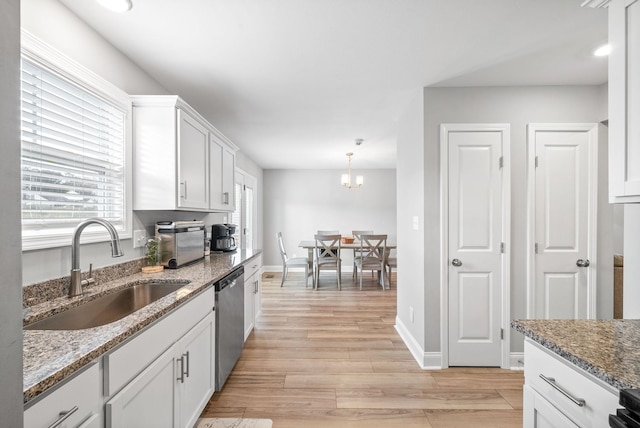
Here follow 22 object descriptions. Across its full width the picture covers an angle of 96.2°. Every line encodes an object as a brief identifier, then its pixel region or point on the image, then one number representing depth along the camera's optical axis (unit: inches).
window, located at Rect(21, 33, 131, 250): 52.6
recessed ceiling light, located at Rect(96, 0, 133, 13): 58.9
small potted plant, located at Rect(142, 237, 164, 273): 85.6
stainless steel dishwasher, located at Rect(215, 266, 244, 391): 80.4
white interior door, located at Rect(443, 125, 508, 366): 96.7
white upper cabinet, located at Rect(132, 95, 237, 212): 82.0
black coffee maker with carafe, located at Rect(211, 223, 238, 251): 128.9
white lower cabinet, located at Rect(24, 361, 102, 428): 28.9
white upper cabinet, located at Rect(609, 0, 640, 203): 41.3
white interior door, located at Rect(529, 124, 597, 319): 95.5
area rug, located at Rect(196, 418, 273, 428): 70.9
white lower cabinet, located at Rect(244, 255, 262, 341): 111.1
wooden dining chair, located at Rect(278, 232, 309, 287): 210.2
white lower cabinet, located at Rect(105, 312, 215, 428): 43.0
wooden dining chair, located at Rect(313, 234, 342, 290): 199.8
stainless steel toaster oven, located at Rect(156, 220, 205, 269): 87.1
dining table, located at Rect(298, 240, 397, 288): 205.0
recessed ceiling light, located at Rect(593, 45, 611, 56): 76.1
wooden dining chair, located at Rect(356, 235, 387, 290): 197.9
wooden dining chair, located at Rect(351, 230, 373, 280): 215.3
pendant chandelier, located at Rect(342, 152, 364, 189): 209.6
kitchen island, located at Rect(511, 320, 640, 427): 32.0
